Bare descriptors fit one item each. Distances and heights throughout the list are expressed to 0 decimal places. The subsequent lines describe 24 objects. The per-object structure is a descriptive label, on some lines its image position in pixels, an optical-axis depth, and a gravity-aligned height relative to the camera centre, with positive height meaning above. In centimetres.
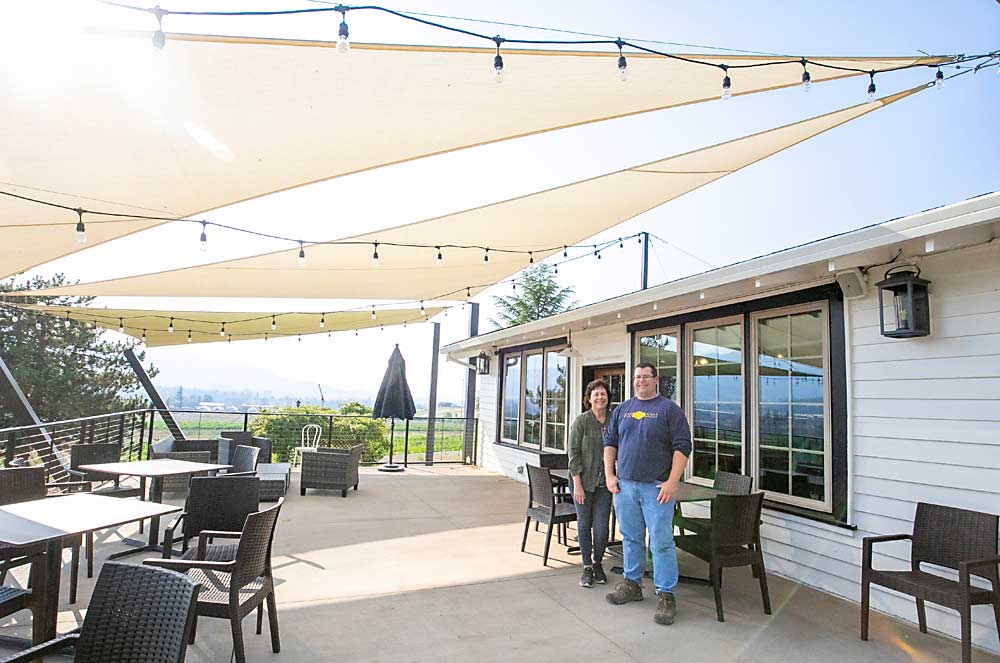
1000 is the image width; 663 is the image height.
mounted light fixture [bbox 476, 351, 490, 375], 1126 +46
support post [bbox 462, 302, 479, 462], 1195 -29
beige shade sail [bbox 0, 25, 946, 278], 286 +150
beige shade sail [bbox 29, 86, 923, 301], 525 +155
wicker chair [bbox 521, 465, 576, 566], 484 -95
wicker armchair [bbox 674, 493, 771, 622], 374 -90
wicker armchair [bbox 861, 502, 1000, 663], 295 -85
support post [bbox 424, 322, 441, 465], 1206 -39
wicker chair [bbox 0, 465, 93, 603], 366 -71
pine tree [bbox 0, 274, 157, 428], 1666 +37
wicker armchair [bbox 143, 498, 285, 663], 267 -97
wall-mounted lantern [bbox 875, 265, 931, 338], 373 +60
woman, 439 -71
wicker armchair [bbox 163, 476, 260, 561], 374 -76
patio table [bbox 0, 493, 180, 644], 266 -69
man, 374 -54
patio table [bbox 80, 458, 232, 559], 462 -75
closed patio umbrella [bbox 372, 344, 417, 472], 1062 -20
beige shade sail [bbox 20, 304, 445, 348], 981 +104
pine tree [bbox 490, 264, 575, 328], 2928 +444
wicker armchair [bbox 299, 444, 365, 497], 769 -108
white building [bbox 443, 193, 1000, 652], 351 +10
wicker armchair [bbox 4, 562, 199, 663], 189 -76
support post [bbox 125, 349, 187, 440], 1103 -22
